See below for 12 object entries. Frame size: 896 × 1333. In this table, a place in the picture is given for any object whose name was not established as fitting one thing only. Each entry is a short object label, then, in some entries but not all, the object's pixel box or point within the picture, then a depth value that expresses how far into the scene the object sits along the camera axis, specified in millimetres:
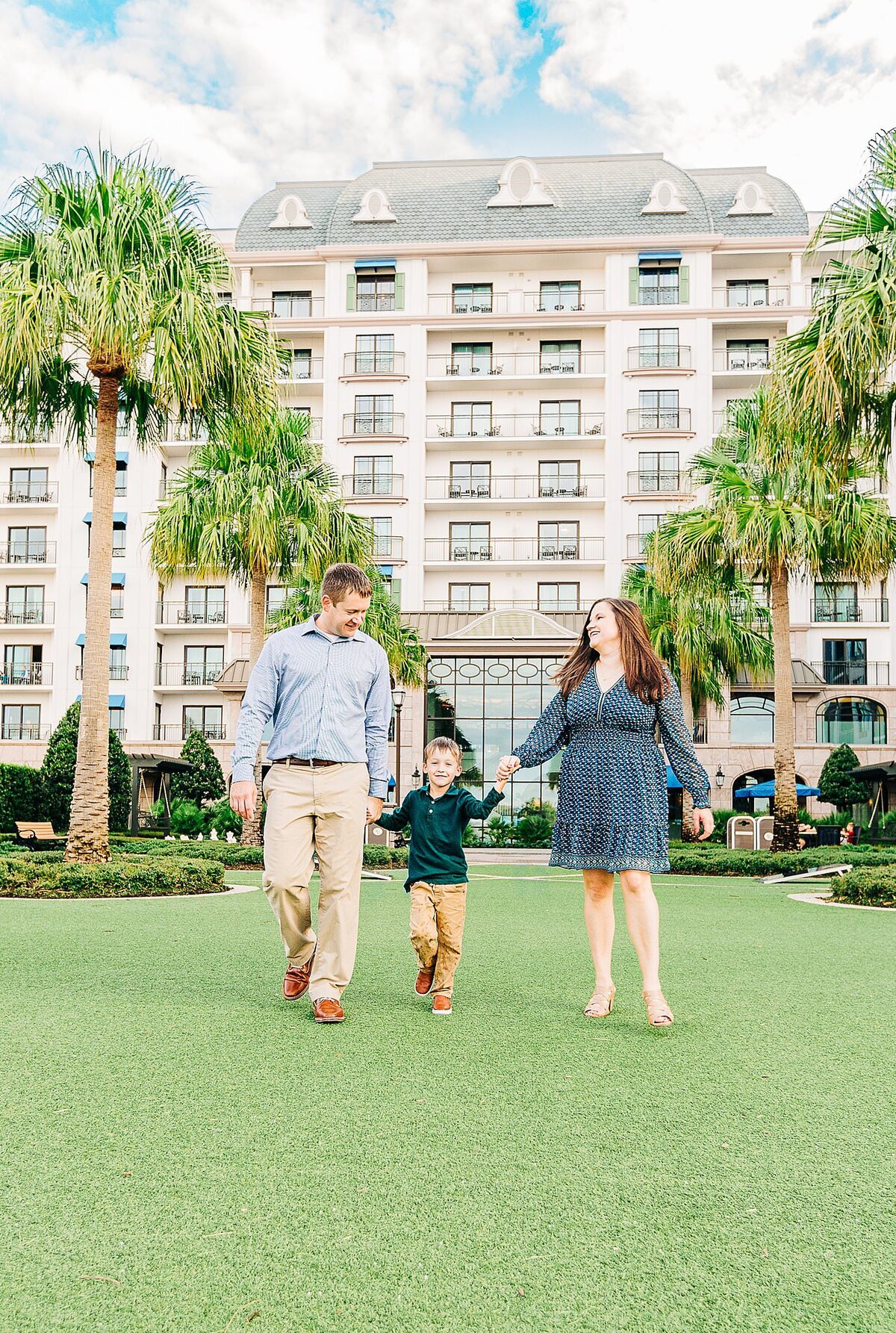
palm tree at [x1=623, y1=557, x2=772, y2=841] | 26906
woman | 4934
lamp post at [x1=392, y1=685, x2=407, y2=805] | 24359
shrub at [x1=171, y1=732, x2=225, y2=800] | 33938
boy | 5324
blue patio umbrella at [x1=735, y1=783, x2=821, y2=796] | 31875
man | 4980
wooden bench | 21797
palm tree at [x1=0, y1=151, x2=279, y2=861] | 12656
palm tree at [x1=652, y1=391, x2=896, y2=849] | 19250
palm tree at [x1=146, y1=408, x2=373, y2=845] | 19359
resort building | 39094
